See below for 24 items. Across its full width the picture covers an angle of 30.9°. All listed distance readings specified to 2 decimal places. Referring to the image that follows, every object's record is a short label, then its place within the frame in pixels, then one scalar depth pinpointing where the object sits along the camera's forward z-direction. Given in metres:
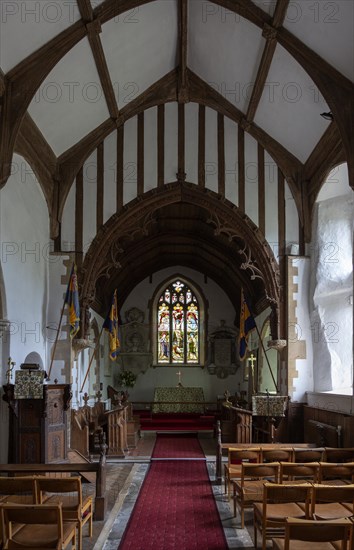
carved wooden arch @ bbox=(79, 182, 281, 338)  12.69
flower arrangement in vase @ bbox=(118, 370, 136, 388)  20.88
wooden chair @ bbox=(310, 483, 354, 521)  5.43
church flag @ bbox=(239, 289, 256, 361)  13.72
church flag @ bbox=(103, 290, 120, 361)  14.42
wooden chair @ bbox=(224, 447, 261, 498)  8.12
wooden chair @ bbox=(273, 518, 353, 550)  4.33
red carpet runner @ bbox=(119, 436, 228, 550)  6.39
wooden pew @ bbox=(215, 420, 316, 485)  9.03
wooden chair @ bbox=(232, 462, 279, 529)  6.79
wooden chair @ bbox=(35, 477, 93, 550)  5.88
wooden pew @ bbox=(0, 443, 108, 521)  7.01
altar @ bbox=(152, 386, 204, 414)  19.86
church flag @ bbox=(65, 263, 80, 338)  11.74
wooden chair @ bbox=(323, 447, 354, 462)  7.98
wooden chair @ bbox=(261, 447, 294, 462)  7.94
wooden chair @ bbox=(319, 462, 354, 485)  6.64
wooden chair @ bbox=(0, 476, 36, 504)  5.91
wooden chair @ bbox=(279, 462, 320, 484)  6.57
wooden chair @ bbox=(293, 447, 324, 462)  7.79
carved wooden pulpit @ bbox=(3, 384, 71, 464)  9.11
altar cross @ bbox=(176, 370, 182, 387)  21.42
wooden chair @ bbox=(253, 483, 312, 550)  5.52
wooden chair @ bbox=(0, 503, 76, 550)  4.84
